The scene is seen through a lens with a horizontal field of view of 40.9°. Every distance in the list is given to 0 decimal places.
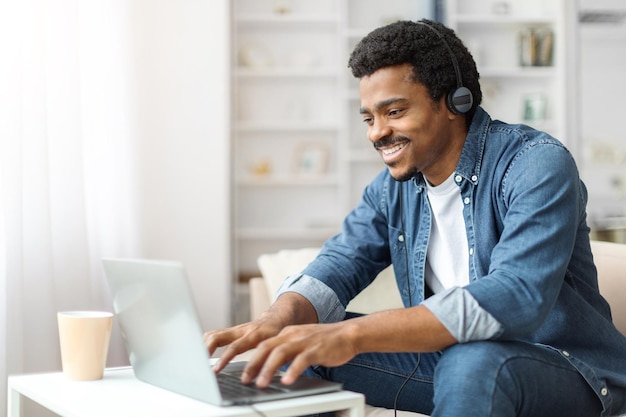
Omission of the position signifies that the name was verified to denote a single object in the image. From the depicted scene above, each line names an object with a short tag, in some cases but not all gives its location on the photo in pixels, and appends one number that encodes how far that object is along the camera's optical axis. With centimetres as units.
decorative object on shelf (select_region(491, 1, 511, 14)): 432
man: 117
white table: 104
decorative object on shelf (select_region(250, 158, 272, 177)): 402
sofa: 188
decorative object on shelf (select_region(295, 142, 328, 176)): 405
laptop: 105
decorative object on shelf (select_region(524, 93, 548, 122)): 433
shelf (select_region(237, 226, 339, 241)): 392
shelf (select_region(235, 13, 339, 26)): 396
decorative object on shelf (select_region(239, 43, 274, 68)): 400
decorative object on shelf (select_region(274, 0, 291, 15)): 401
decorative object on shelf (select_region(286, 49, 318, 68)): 405
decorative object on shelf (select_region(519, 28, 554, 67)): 427
